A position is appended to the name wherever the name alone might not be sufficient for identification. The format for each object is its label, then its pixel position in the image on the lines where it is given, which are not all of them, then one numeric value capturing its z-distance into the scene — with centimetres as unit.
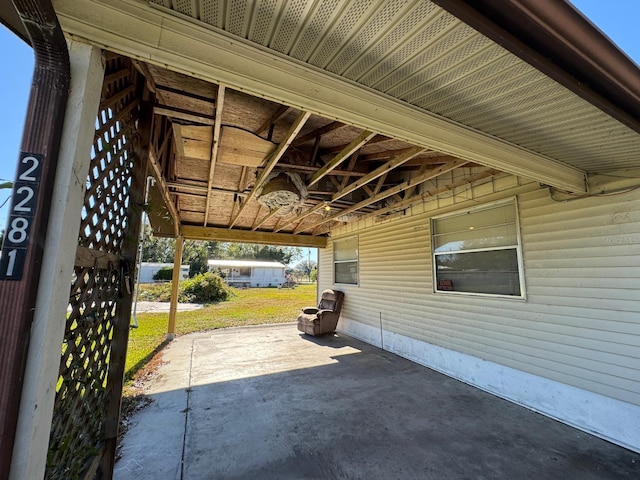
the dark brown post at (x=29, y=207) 78
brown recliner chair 668
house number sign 79
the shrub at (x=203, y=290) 1430
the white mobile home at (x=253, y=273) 2597
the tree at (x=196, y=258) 2352
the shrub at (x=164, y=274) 2173
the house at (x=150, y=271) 2334
